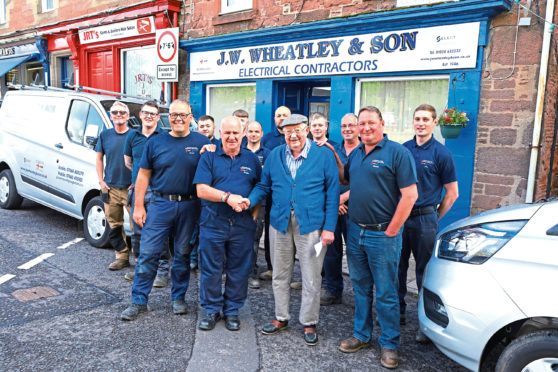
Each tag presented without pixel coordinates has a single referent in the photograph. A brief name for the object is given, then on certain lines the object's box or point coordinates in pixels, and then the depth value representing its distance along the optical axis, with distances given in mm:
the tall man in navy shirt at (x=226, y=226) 4117
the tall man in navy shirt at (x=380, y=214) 3564
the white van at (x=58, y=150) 6445
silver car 2682
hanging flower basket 6871
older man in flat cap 3873
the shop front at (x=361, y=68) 7047
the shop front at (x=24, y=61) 15838
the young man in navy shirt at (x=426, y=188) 4164
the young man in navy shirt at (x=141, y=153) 5051
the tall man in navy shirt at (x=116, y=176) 5637
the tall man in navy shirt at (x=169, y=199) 4348
